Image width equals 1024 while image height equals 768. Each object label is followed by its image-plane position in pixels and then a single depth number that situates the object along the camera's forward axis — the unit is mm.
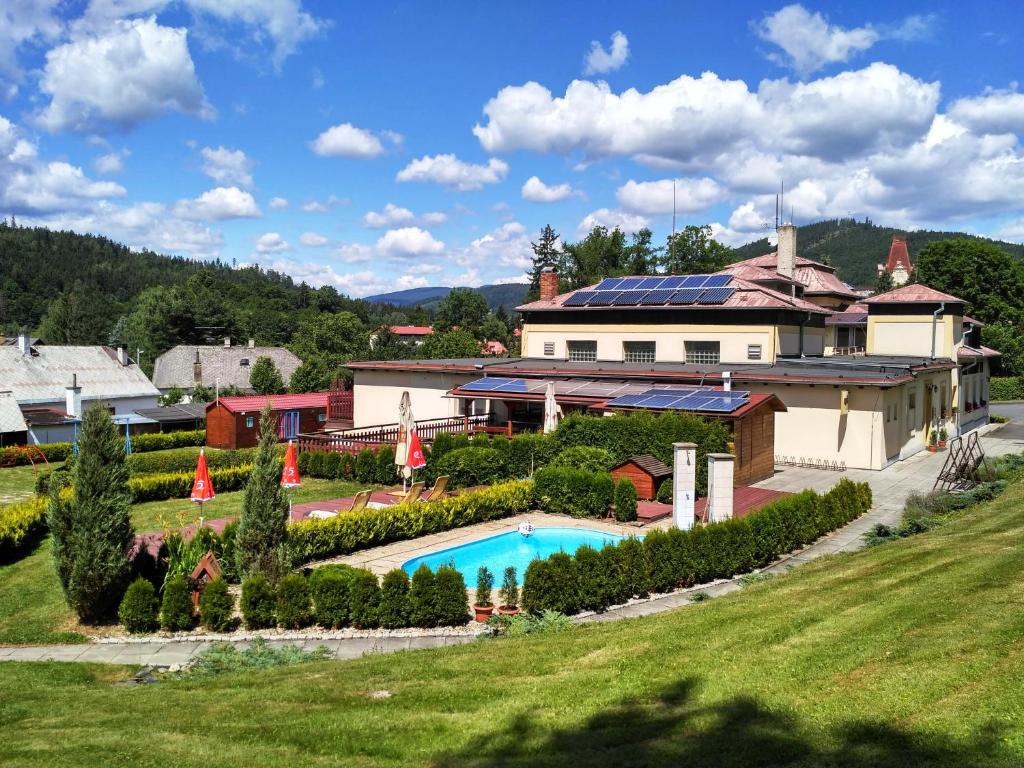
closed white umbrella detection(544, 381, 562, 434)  25906
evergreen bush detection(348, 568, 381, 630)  12047
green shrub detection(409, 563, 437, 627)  12062
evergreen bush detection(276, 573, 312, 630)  12055
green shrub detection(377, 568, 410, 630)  12031
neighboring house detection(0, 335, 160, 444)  35938
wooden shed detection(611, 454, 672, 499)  20953
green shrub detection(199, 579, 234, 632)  11961
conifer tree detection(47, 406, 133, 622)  12047
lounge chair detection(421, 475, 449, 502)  19906
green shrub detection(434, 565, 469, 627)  12102
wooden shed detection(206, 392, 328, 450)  33969
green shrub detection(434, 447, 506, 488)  22359
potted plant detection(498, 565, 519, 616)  12515
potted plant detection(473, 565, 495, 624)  12391
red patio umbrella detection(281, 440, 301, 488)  16125
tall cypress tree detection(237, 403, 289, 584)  12805
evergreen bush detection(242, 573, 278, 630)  12070
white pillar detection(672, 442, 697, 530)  16859
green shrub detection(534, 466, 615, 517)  19609
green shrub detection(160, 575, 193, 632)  11961
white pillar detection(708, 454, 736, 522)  16938
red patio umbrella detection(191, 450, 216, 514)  15805
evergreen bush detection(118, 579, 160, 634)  11906
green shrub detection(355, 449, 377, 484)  24312
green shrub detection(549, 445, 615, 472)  22047
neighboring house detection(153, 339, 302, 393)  63469
